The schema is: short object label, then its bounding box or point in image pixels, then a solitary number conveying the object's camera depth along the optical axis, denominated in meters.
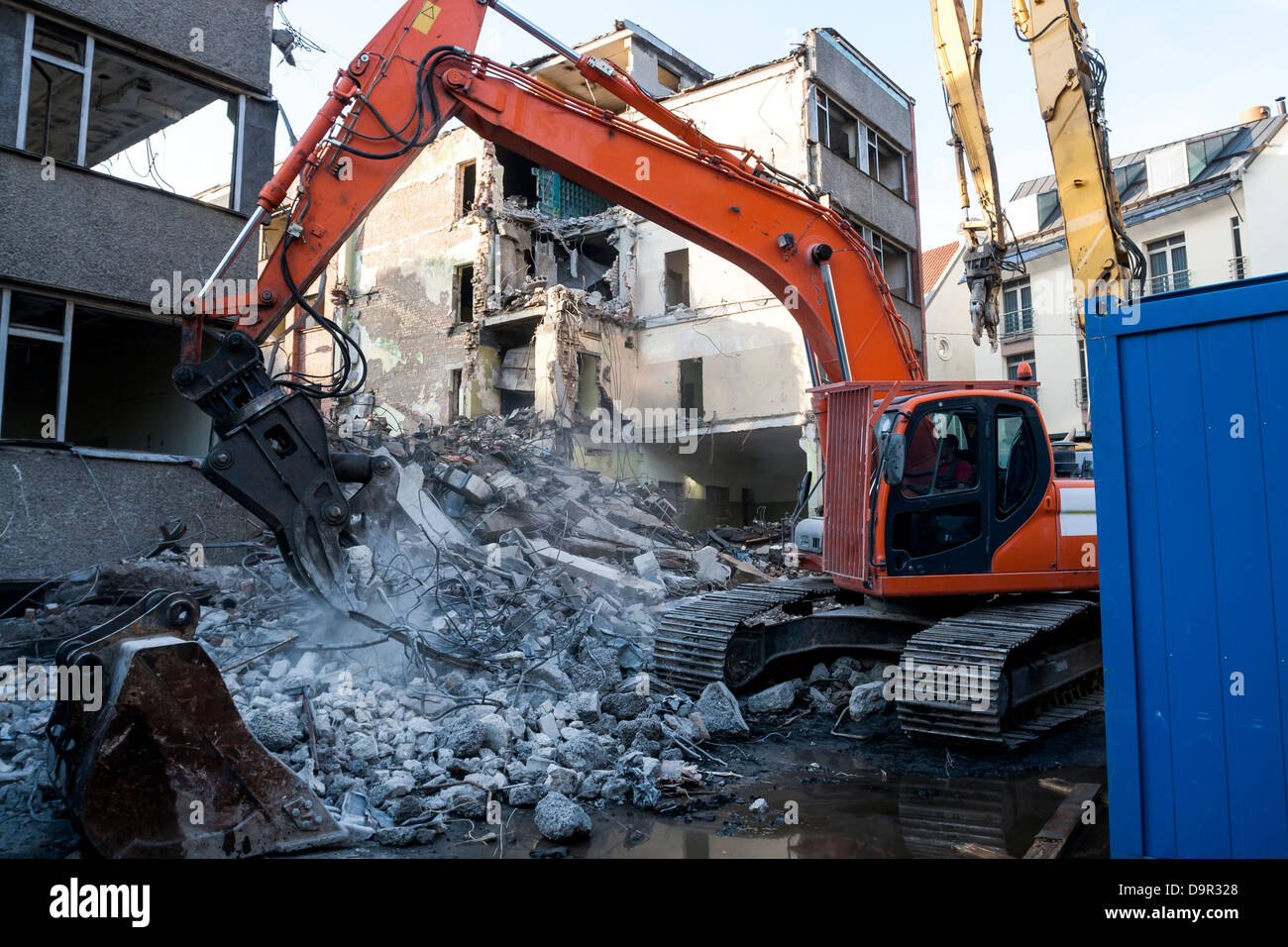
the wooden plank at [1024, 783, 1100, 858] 4.01
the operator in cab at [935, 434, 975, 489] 6.57
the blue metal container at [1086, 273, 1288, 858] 2.61
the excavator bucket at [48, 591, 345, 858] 3.43
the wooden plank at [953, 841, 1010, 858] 4.14
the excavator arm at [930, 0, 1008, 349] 8.67
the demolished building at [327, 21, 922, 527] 21.17
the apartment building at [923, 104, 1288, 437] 23.70
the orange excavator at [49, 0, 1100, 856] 5.69
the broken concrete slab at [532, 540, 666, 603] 10.62
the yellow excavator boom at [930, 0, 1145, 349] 8.00
